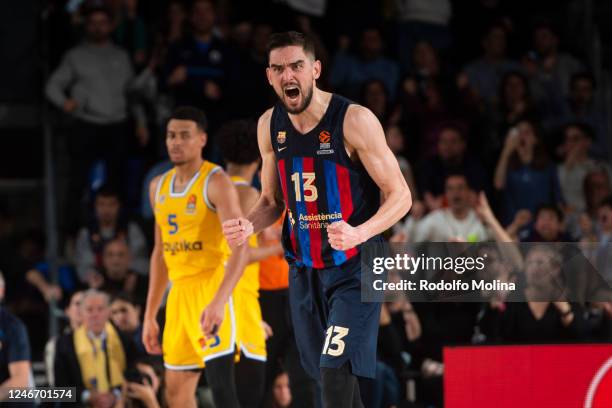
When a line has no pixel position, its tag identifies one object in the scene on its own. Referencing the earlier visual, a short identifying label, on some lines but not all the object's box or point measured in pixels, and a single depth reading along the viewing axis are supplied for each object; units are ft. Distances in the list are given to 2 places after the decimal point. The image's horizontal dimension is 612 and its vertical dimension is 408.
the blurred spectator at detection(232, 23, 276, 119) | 67.82
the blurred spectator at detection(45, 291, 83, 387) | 52.75
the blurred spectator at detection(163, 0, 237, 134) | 67.36
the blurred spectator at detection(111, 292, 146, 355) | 53.06
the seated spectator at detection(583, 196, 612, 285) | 62.59
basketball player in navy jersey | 35.12
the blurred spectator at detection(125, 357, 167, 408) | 49.11
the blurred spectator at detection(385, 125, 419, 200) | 66.18
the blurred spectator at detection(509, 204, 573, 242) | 59.67
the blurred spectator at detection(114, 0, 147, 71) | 70.69
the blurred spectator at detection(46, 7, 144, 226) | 68.23
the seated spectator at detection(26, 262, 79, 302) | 62.44
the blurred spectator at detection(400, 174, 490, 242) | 60.80
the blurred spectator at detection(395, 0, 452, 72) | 77.97
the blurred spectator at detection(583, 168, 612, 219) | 67.15
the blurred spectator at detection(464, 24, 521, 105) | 75.87
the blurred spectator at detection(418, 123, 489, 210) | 66.13
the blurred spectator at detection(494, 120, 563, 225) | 67.10
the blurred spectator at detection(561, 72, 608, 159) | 73.61
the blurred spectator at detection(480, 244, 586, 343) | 51.13
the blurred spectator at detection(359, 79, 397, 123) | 68.64
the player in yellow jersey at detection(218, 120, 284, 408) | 46.39
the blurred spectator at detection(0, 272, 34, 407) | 47.50
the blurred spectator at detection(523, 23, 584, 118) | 75.36
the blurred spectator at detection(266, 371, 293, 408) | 54.19
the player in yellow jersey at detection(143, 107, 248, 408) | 42.65
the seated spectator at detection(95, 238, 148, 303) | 57.82
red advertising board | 39.75
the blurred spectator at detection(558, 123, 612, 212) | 68.69
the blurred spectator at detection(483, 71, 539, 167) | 70.33
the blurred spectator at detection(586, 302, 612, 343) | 50.49
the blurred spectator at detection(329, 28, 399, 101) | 72.95
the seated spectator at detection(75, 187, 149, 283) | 62.34
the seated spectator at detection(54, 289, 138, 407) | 49.80
